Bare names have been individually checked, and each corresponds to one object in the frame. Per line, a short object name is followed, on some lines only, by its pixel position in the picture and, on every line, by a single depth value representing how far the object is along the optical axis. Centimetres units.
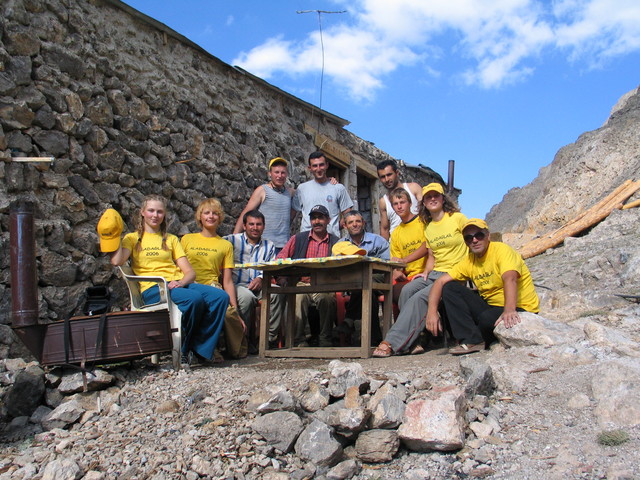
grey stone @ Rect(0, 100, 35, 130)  428
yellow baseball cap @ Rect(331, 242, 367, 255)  423
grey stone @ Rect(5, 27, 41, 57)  442
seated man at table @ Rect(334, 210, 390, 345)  484
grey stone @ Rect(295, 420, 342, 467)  260
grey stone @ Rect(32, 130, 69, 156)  453
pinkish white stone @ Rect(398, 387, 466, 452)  261
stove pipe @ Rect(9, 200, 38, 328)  347
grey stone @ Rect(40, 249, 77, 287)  441
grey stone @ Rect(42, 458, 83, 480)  256
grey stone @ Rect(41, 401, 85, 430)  311
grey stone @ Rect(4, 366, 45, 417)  324
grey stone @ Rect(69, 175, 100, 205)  476
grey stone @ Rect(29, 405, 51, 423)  319
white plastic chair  385
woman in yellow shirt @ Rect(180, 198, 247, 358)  456
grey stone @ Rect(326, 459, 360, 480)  251
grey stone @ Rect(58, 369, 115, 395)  333
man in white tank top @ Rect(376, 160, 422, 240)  536
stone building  443
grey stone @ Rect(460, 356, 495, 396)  303
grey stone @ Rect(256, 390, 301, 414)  287
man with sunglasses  405
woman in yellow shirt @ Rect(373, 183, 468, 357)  430
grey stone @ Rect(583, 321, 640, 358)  337
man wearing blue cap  490
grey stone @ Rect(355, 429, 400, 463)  263
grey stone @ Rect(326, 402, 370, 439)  271
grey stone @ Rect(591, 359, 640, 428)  258
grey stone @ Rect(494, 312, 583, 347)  362
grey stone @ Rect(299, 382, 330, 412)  296
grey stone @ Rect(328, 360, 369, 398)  303
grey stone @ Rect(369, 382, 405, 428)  275
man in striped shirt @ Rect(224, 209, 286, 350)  509
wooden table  427
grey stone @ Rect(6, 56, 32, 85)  439
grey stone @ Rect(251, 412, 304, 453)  271
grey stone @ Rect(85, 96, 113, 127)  499
